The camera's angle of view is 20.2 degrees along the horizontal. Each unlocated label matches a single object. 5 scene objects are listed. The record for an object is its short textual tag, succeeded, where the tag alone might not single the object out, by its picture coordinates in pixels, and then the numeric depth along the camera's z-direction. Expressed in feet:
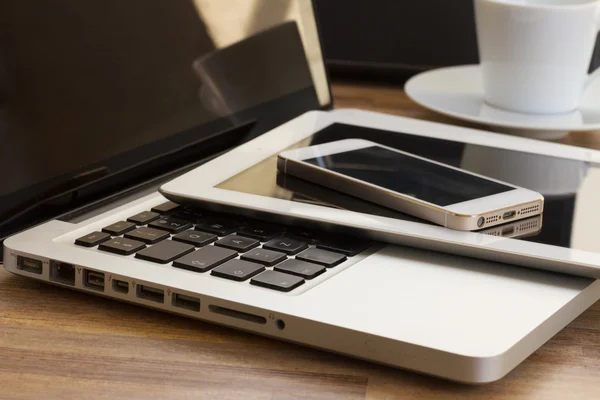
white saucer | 3.14
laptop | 2.22
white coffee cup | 3.09
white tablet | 2.38
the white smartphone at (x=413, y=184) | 2.44
